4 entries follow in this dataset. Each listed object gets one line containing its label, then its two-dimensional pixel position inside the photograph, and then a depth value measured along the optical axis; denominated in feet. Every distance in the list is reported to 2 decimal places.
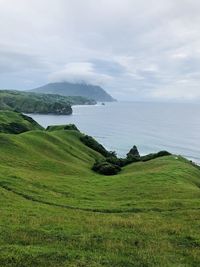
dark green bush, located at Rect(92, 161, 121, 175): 142.05
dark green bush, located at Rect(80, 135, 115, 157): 197.10
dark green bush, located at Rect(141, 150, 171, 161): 169.19
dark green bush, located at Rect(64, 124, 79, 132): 236.96
